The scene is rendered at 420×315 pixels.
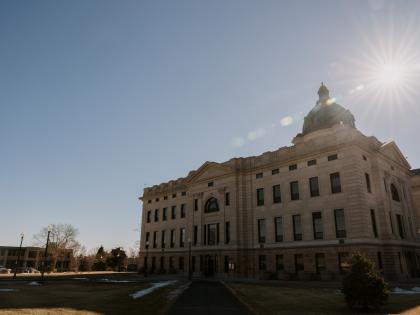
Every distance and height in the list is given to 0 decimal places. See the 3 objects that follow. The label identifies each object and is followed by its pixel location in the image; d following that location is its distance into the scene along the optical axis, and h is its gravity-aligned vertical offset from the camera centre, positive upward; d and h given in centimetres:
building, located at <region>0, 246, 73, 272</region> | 11473 +165
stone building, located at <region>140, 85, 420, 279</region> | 3844 +690
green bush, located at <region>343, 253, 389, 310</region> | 1502 -104
